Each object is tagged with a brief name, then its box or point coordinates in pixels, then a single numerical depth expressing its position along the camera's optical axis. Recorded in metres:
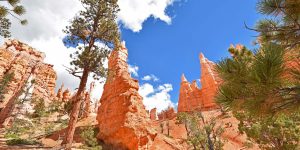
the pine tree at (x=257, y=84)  3.72
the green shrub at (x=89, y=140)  21.66
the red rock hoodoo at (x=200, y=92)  66.12
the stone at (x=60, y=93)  87.23
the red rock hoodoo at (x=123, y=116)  24.31
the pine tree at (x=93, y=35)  15.94
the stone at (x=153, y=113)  82.50
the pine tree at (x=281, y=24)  5.51
